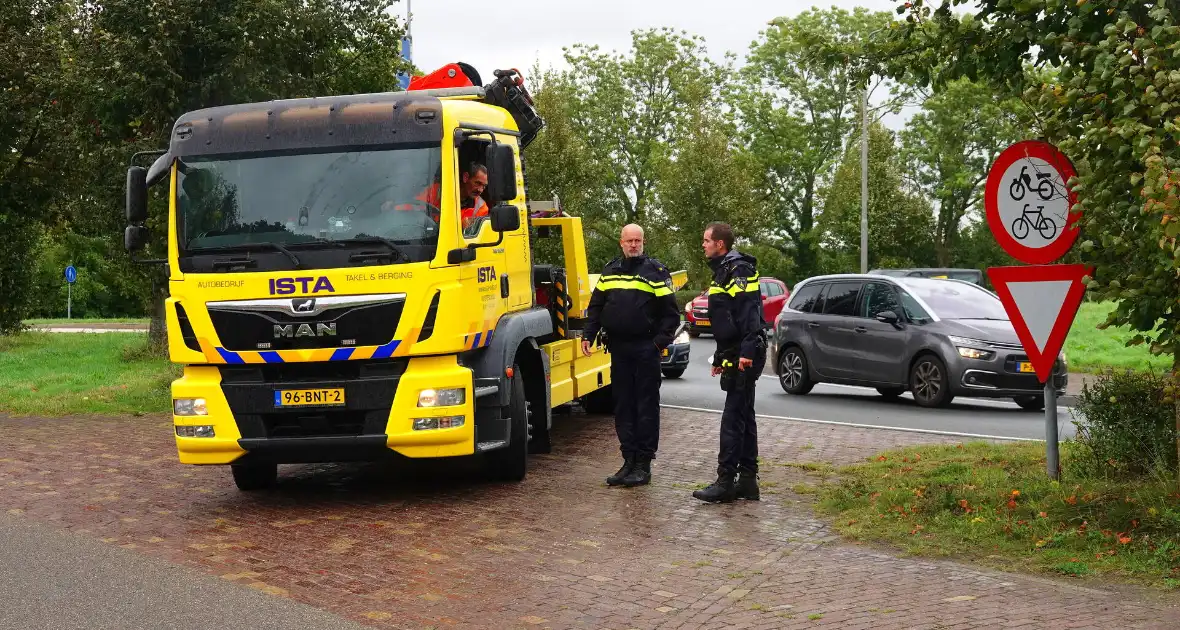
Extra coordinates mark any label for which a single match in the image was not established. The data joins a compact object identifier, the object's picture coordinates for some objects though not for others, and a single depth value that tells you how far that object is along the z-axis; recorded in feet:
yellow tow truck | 29.25
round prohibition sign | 25.45
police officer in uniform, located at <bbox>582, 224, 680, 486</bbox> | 32.37
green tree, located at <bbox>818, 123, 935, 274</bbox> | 179.73
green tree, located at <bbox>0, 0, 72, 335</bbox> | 68.74
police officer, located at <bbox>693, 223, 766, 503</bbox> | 29.66
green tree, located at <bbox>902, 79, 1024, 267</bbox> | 188.55
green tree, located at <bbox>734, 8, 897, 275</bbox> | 211.27
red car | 114.42
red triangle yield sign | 25.63
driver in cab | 29.96
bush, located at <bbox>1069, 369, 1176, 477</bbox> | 26.45
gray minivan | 49.93
